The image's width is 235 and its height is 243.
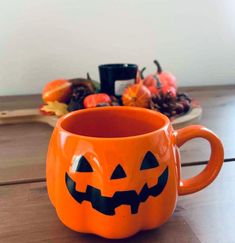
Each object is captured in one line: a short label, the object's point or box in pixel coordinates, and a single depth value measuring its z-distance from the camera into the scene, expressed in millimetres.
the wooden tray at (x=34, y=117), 668
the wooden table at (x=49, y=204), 313
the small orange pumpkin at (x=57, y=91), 744
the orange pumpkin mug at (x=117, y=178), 271
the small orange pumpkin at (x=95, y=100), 662
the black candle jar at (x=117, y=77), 719
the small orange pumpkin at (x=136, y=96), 690
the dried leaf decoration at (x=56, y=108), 688
